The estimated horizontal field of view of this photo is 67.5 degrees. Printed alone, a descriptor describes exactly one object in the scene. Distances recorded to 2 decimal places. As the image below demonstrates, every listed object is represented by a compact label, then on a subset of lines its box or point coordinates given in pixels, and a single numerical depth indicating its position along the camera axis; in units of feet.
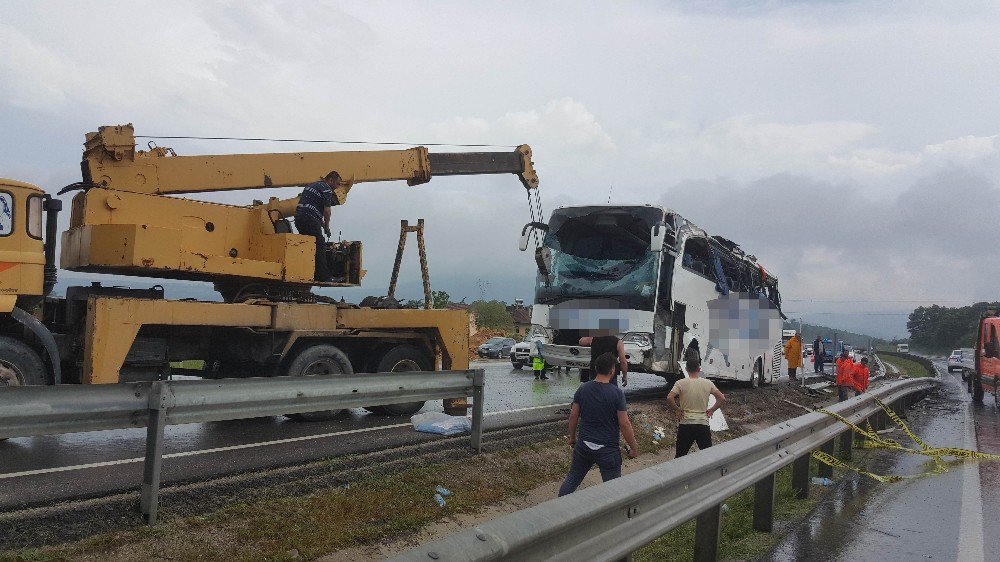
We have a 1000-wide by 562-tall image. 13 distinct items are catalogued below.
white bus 45.06
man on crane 34.83
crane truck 26.71
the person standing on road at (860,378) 58.90
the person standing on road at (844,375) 59.77
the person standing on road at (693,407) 25.84
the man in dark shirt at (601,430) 19.79
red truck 64.18
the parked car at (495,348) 124.67
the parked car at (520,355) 90.36
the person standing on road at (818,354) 111.65
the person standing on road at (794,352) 85.87
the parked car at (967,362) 83.29
